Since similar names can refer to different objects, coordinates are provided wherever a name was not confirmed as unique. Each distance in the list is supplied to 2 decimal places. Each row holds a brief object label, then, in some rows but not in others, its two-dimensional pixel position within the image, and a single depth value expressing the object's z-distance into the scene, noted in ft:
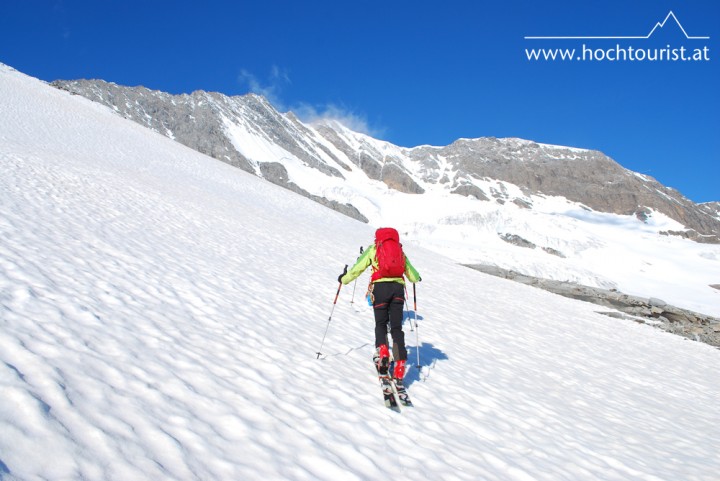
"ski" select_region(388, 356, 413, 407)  19.07
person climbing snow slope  20.13
